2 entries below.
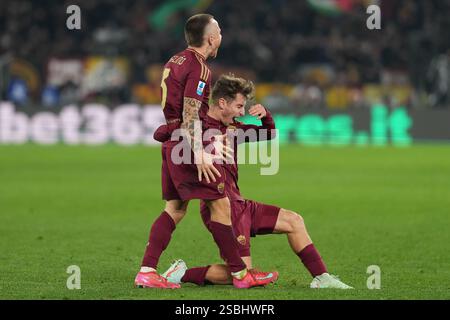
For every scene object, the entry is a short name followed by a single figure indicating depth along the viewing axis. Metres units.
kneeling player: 15.88
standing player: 15.17
